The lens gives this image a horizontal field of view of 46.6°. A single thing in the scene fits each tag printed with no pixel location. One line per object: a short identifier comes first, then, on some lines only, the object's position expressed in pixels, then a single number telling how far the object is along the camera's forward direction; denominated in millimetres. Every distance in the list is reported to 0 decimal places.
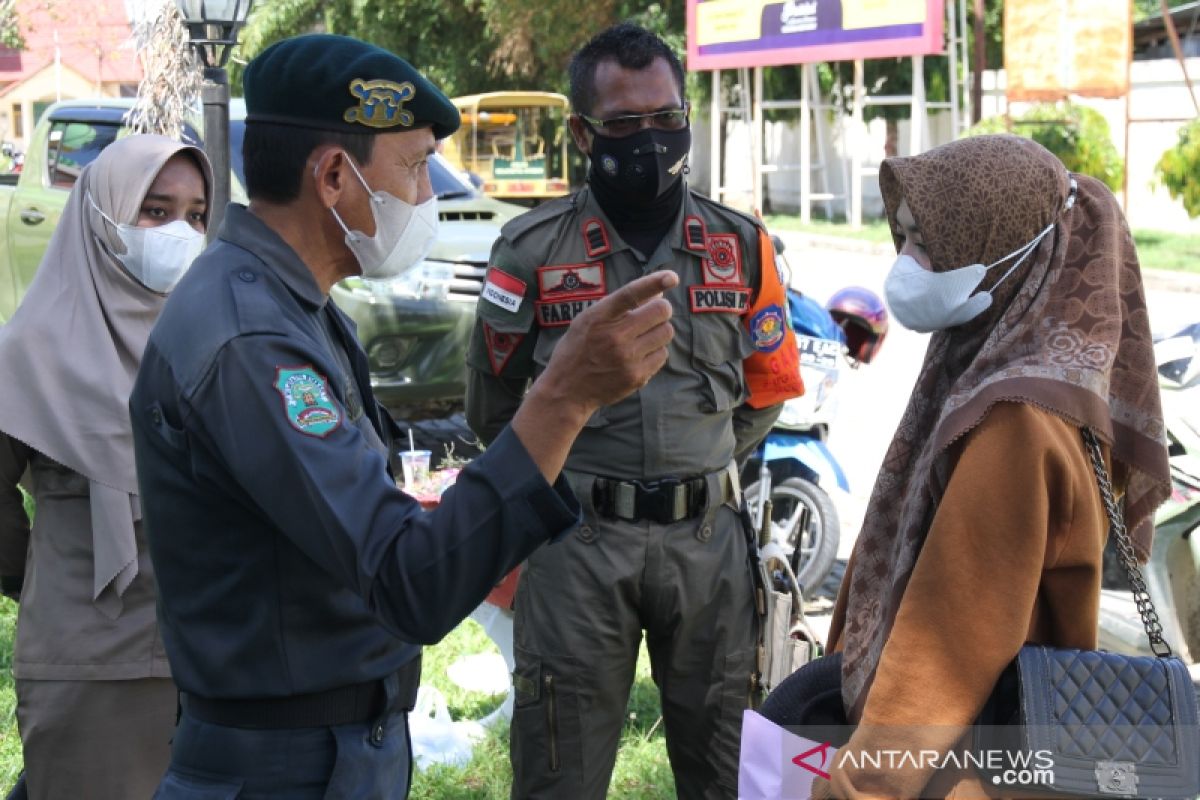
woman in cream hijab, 2945
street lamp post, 6051
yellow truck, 22000
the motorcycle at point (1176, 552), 4535
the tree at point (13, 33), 24845
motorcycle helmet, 6023
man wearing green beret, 1747
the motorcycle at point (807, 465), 5727
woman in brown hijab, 2119
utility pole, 20656
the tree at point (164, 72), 7105
